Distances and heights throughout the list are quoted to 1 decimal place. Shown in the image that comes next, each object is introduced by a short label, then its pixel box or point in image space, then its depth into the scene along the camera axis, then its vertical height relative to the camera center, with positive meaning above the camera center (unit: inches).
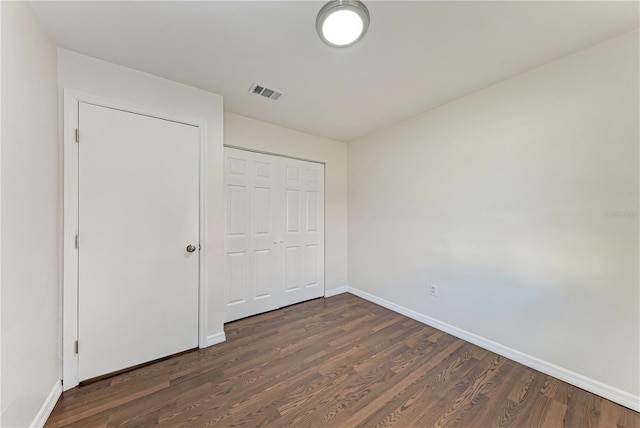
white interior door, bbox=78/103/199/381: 65.9 -8.1
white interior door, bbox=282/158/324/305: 121.5 -9.2
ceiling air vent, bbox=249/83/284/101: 81.5 +44.1
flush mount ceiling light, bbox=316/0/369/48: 47.9 +41.8
